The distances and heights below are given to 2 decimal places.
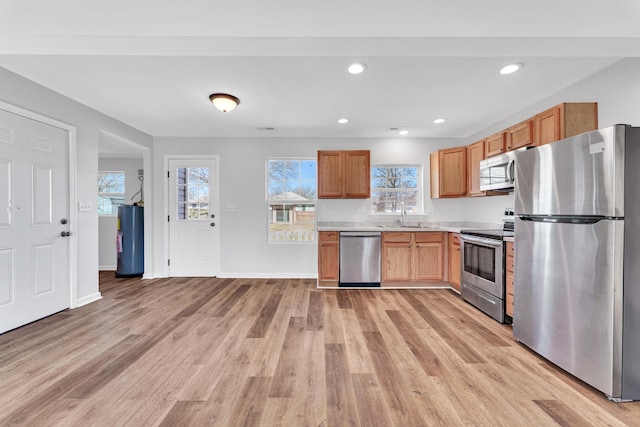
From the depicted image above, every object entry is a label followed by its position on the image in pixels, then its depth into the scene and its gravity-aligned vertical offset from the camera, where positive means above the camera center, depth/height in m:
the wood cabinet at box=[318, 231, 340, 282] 4.21 -0.71
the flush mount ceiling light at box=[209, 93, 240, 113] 3.02 +1.23
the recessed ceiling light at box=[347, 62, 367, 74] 2.44 +1.30
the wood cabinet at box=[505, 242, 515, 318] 2.80 -0.70
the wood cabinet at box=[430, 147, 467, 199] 4.32 +0.61
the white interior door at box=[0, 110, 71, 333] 2.59 -0.10
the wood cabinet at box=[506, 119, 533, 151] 2.93 +0.84
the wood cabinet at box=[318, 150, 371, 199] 4.56 +0.64
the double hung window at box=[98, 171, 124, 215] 5.59 +0.41
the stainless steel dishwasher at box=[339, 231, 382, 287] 4.18 -0.72
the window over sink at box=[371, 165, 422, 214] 4.91 +0.38
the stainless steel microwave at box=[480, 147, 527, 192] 3.07 +0.46
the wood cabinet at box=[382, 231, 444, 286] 4.18 -0.72
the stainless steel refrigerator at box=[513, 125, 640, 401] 1.69 -0.33
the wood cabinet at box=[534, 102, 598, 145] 2.52 +0.85
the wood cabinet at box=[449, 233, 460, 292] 3.88 -0.74
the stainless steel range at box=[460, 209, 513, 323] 2.90 -0.69
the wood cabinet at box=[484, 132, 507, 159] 3.37 +0.85
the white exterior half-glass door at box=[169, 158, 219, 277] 4.85 -0.24
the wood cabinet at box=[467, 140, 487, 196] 3.85 +0.67
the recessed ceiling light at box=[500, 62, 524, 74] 2.45 +1.30
